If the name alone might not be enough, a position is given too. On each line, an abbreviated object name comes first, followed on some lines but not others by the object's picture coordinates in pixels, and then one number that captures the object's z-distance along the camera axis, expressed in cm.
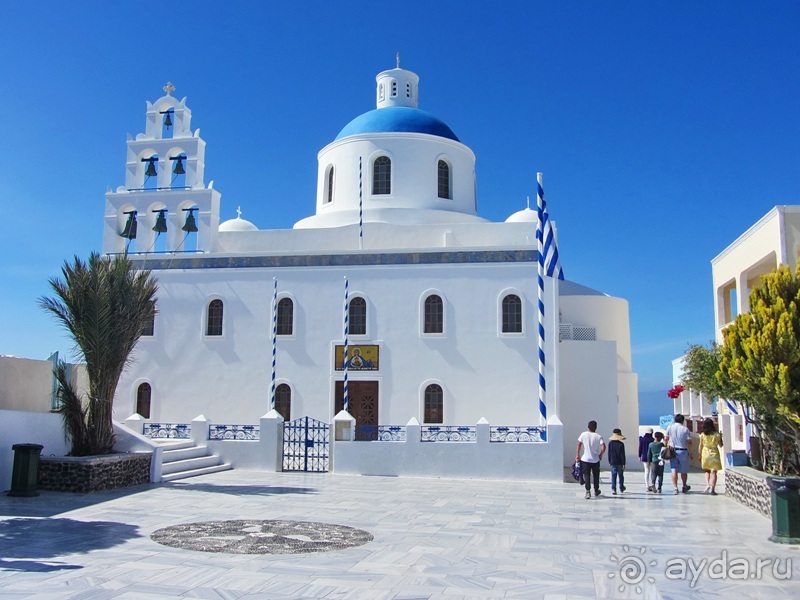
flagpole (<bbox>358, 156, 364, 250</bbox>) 2125
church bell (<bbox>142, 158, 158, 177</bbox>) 2123
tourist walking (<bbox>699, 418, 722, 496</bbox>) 1326
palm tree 1325
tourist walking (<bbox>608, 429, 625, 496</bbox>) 1331
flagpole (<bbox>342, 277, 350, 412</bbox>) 1838
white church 1912
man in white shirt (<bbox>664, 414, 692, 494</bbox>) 1367
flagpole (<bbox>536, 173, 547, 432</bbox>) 1650
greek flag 1737
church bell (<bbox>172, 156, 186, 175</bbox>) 2103
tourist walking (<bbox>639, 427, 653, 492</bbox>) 1395
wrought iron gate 1672
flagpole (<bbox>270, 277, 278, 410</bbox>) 1972
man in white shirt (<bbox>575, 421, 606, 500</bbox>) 1251
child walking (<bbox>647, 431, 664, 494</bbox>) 1352
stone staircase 1502
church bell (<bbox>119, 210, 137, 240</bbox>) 2131
